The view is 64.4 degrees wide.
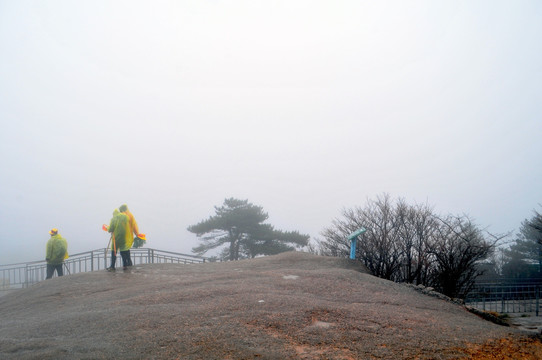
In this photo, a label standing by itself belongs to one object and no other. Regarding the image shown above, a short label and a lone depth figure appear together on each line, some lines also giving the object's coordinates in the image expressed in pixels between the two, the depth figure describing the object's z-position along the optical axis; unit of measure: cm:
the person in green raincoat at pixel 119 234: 1203
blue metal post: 1182
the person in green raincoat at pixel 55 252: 1356
